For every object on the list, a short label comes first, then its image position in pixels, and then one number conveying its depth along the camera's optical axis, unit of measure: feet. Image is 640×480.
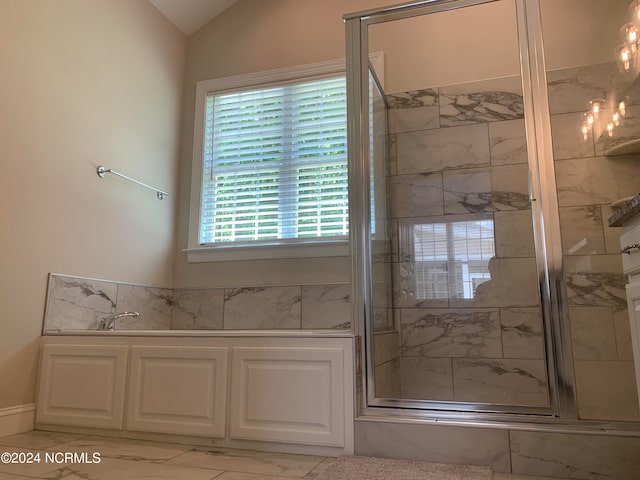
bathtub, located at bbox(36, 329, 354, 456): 6.46
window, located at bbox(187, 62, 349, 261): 10.57
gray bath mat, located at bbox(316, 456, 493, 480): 5.36
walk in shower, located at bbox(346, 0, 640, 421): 6.67
